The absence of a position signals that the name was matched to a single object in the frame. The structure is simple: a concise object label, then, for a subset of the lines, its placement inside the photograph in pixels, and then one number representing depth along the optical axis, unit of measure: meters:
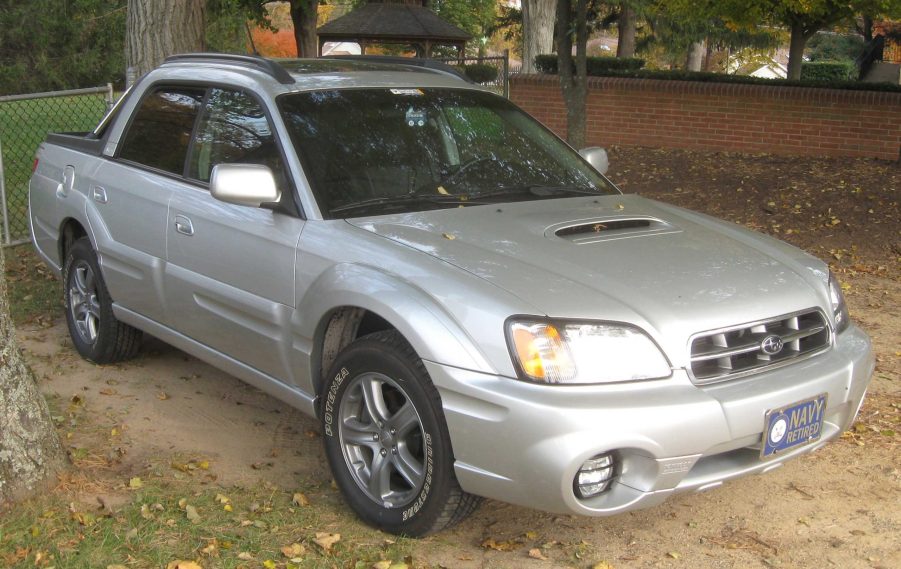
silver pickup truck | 3.43
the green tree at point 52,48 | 32.44
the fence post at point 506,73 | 15.20
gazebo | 18.84
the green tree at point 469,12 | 48.53
